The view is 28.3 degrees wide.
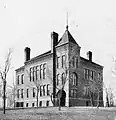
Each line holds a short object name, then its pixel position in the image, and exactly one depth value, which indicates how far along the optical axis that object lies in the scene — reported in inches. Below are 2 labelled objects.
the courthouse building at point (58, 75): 1770.4
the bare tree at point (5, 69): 851.0
